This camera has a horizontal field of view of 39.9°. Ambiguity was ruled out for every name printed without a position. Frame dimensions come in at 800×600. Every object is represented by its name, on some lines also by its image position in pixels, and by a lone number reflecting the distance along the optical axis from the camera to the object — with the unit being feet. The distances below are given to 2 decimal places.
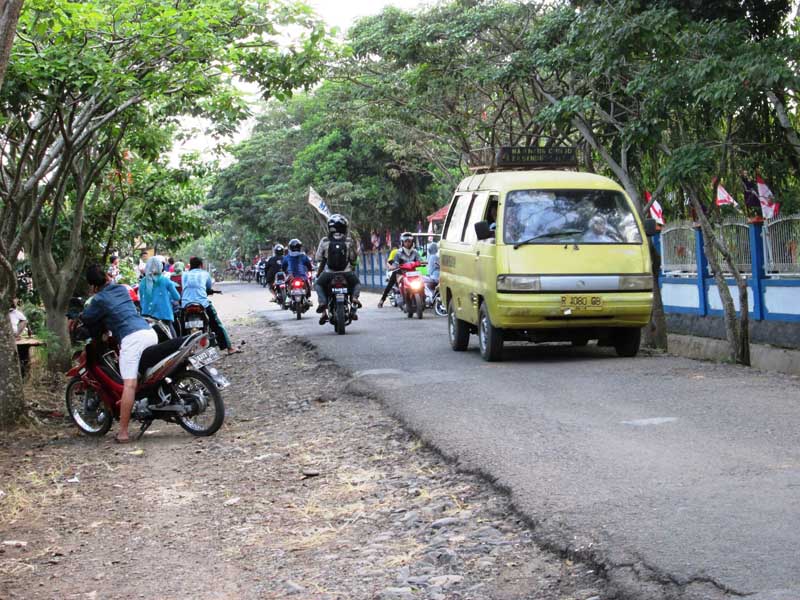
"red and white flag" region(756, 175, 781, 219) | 53.11
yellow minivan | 40.29
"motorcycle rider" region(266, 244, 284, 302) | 95.13
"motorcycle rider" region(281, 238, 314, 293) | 76.33
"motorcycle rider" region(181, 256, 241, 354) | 54.44
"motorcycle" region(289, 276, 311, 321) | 78.23
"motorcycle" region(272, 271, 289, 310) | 94.24
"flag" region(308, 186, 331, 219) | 88.37
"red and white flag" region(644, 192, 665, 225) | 73.87
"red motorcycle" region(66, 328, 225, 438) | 31.91
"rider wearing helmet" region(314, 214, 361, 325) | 61.11
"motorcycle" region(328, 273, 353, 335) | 61.11
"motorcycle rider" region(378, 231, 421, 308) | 73.77
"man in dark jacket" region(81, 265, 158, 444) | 32.24
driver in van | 41.57
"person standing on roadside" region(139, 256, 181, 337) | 50.24
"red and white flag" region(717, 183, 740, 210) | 57.93
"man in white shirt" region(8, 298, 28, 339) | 50.14
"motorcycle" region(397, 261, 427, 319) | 73.67
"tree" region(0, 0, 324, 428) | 35.53
